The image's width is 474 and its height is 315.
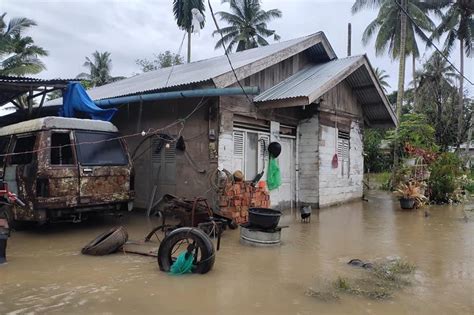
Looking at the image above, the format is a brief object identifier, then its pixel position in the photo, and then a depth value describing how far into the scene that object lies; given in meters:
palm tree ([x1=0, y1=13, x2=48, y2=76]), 22.20
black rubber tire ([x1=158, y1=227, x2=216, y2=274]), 5.13
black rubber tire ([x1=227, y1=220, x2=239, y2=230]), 8.29
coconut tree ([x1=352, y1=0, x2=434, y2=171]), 27.17
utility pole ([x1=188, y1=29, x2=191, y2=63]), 25.80
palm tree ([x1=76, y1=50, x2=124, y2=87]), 39.62
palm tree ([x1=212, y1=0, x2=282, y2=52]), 35.22
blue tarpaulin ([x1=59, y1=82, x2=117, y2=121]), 9.60
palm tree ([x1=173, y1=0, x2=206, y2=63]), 13.27
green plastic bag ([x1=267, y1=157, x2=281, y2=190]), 10.70
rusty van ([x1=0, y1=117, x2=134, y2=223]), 7.29
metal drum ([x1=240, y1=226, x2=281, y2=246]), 6.80
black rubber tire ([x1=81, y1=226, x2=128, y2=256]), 6.09
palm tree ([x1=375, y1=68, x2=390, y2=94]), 46.18
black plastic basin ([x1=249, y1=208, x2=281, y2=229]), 6.73
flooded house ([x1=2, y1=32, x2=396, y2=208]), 9.25
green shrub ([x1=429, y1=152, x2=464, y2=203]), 13.98
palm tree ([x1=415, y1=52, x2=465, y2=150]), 23.86
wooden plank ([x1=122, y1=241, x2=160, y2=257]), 6.12
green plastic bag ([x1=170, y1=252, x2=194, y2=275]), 5.12
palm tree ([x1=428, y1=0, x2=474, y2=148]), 28.50
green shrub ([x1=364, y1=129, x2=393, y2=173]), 29.36
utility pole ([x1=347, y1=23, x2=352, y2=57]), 26.12
